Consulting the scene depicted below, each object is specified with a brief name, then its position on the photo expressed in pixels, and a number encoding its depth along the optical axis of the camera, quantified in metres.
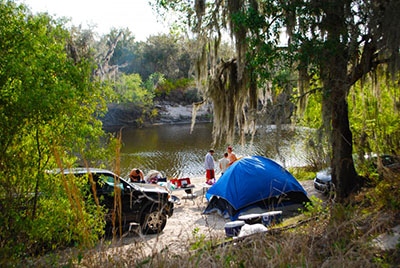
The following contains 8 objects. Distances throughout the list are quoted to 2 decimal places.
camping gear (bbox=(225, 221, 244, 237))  6.73
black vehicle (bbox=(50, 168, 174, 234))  7.83
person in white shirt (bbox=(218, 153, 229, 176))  13.54
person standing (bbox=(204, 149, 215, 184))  13.74
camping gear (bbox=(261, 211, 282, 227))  7.35
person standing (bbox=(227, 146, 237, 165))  13.46
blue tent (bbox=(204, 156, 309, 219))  9.45
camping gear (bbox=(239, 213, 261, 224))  7.55
